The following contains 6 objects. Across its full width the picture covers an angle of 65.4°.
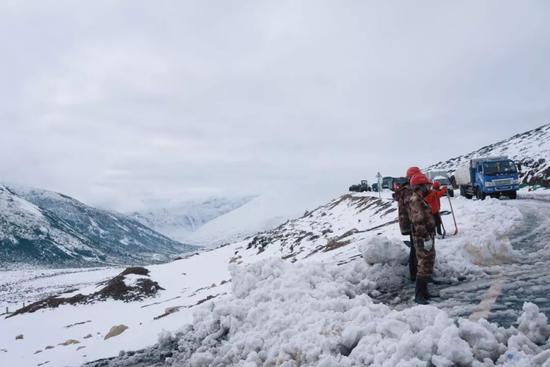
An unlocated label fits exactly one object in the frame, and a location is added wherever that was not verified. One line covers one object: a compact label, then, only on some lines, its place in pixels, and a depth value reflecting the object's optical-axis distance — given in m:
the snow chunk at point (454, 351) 4.58
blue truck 29.06
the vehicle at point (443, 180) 38.75
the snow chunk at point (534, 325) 5.07
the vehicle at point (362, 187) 79.50
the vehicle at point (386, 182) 66.34
